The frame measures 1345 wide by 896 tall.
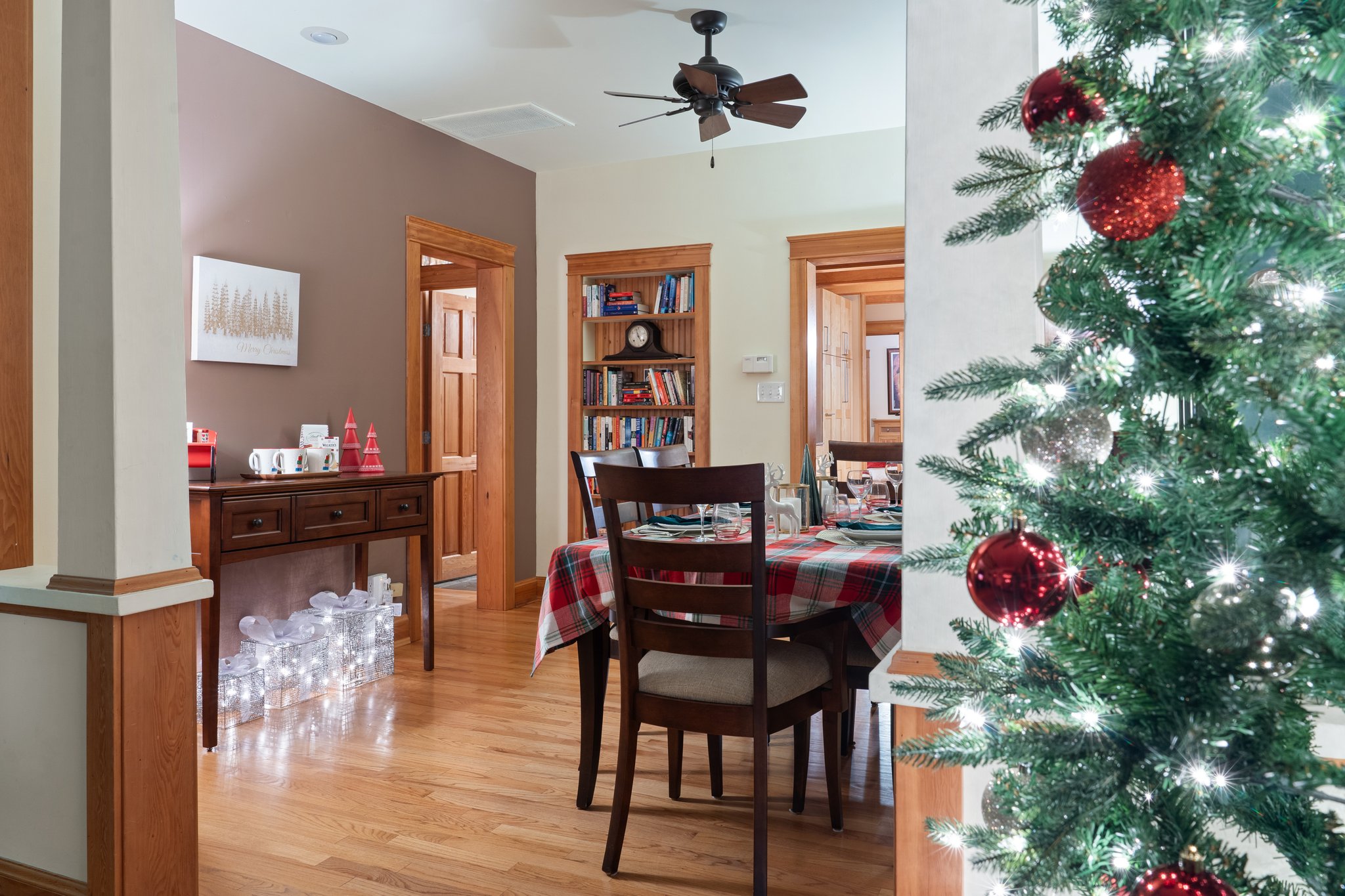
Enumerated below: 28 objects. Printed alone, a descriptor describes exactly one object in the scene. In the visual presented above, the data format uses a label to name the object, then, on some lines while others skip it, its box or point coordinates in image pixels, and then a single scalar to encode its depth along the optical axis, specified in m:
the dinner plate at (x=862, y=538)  2.52
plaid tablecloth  2.20
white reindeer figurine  2.62
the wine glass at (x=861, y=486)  3.25
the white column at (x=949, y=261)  1.19
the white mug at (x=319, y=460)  3.95
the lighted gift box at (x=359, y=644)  3.88
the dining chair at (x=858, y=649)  2.45
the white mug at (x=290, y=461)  3.78
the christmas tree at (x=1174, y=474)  0.64
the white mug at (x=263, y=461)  3.69
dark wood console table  3.22
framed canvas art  3.70
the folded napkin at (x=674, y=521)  2.87
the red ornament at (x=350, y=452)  4.09
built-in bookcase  5.54
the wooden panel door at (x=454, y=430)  6.52
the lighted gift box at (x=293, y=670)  3.59
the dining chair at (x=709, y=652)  2.03
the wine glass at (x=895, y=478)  3.41
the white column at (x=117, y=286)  1.80
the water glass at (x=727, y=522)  2.56
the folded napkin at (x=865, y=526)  2.59
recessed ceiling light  3.77
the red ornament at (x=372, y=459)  4.11
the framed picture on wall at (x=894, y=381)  9.88
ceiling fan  3.51
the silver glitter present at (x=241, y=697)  3.38
